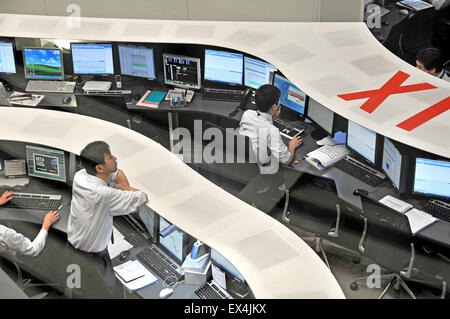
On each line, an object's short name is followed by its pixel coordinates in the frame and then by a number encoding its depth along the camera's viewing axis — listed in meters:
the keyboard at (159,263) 3.95
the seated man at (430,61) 5.36
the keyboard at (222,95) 5.81
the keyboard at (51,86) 5.98
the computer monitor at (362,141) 4.65
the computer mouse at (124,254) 4.13
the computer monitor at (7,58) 5.98
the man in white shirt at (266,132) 4.64
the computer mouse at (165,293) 3.76
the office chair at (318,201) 4.42
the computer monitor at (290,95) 5.30
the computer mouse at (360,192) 4.40
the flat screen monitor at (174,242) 3.87
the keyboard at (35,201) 4.51
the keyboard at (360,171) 4.65
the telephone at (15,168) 4.78
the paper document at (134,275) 3.89
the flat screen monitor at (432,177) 4.24
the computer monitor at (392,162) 4.39
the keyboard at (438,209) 4.28
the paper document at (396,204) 4.36
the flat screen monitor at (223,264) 3.73
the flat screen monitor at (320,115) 4.99
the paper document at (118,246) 4.21
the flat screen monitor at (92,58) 5.96
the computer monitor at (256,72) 5.52
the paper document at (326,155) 4.81
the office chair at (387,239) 4.11
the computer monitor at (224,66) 5.71
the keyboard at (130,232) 4.27
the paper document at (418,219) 4.20
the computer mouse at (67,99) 5.85
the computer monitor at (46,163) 4.55
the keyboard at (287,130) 5.23
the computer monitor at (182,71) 5.85
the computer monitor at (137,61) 5.92
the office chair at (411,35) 7.36
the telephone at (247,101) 5.63
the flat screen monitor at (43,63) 5.99
